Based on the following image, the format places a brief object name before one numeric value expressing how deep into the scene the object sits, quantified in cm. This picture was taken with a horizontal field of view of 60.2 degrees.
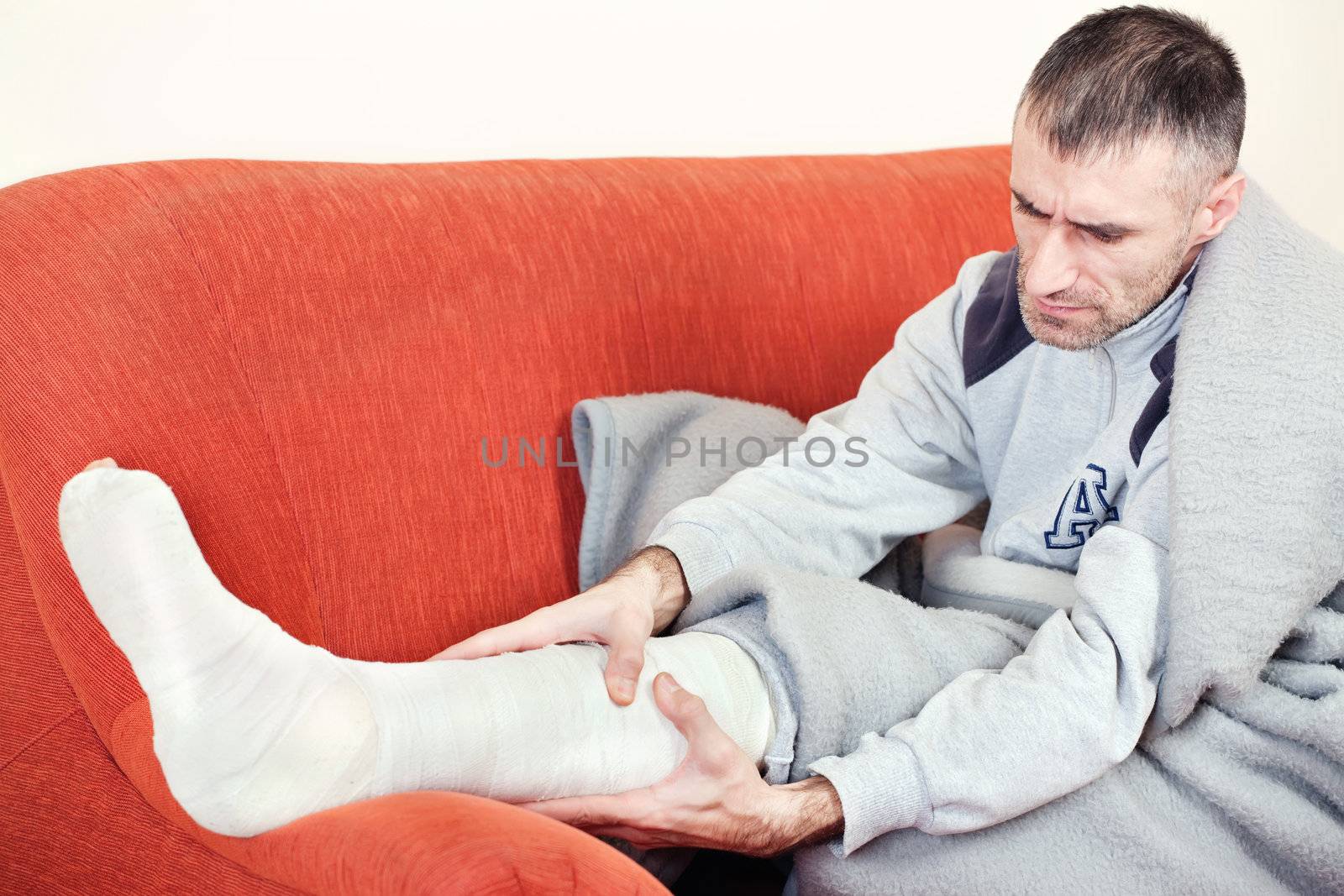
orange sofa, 92
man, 95
